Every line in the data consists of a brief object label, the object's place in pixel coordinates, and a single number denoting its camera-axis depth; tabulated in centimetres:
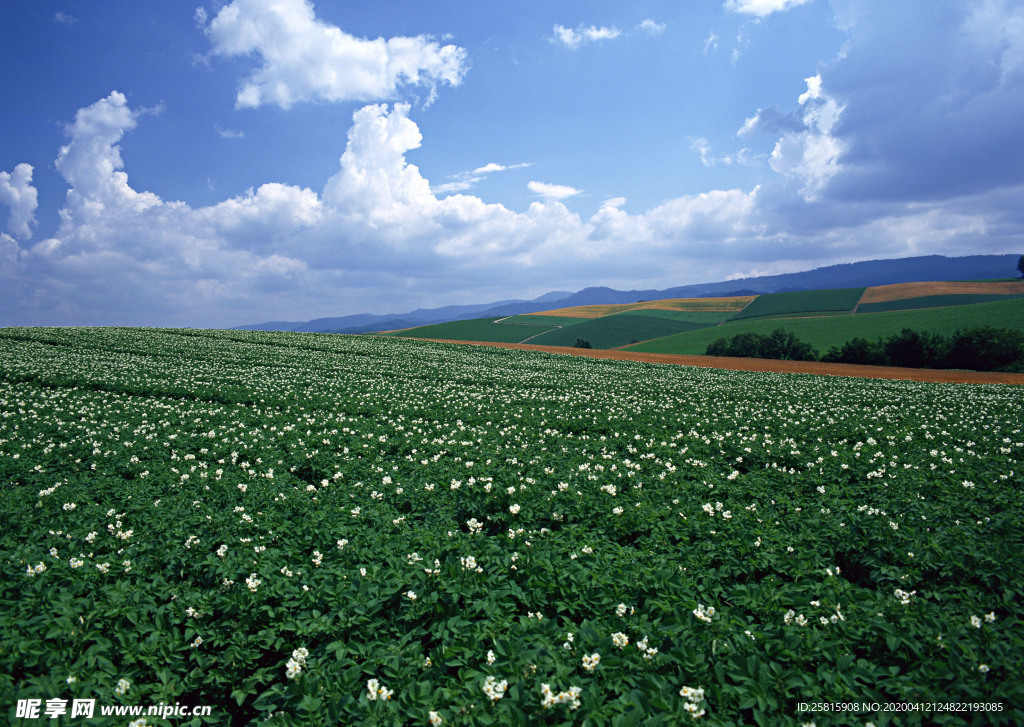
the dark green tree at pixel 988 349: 4194
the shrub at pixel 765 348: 5643
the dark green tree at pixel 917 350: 4575
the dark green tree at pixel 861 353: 4856
